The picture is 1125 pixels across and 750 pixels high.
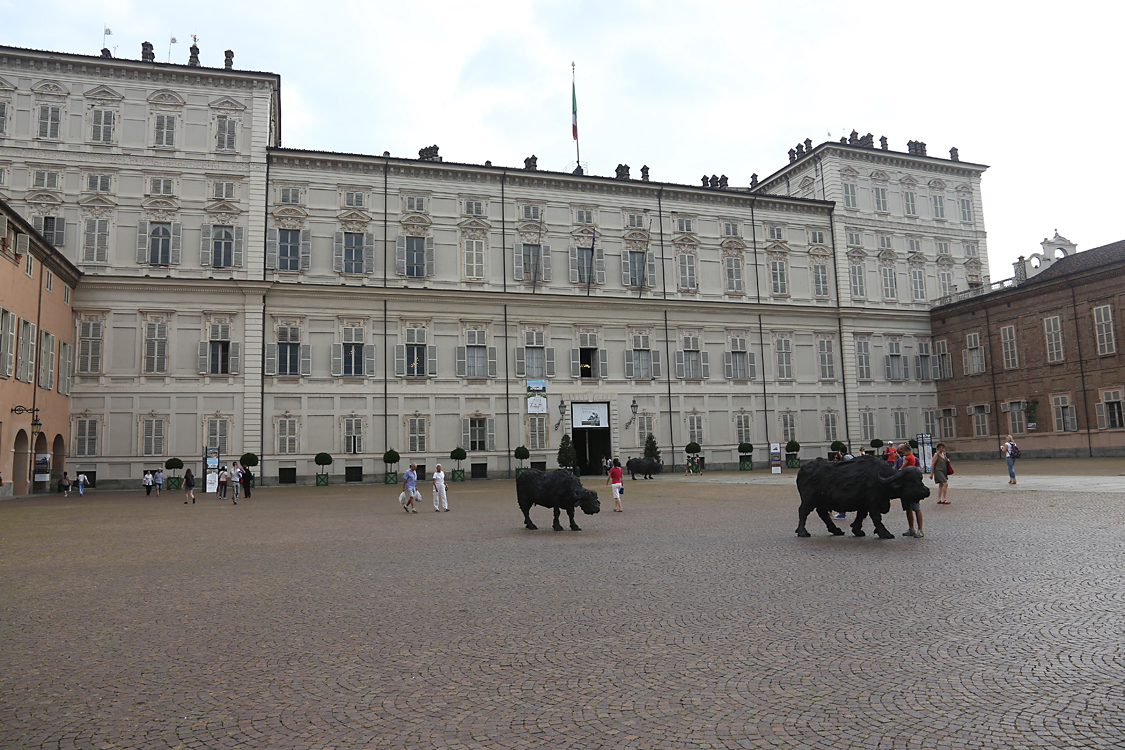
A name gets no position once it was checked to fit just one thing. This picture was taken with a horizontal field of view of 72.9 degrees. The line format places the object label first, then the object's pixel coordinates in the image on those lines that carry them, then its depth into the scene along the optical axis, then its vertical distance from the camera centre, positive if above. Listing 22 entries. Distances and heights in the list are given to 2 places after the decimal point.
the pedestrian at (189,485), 28.88 -1.09
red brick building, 43.22 +4.48
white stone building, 38.84 +8.90
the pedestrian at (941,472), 19.09 -0.96
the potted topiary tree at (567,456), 41.97 -0.59
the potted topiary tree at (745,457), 46.00 -1.07
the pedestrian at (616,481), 21.27 -1.08
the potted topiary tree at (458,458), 40.88 -0.52
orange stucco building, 29.94 +4.53
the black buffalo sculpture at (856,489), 13.04 -0.91
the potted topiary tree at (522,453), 41.31 -0.35
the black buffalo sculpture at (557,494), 16.55 -1.06
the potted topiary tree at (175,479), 37.47 -1.15
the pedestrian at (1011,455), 25.09 -0.75
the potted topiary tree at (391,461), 39.97 -0.56
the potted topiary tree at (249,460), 37.09 -0.29
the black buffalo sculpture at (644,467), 41.34 -1.30
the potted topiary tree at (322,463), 39.38 -0.56
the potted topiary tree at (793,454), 47.59 -0.96
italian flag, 51.06 +22.07
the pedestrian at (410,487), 22.28 -1.09
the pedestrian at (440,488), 22.41 -1.15
